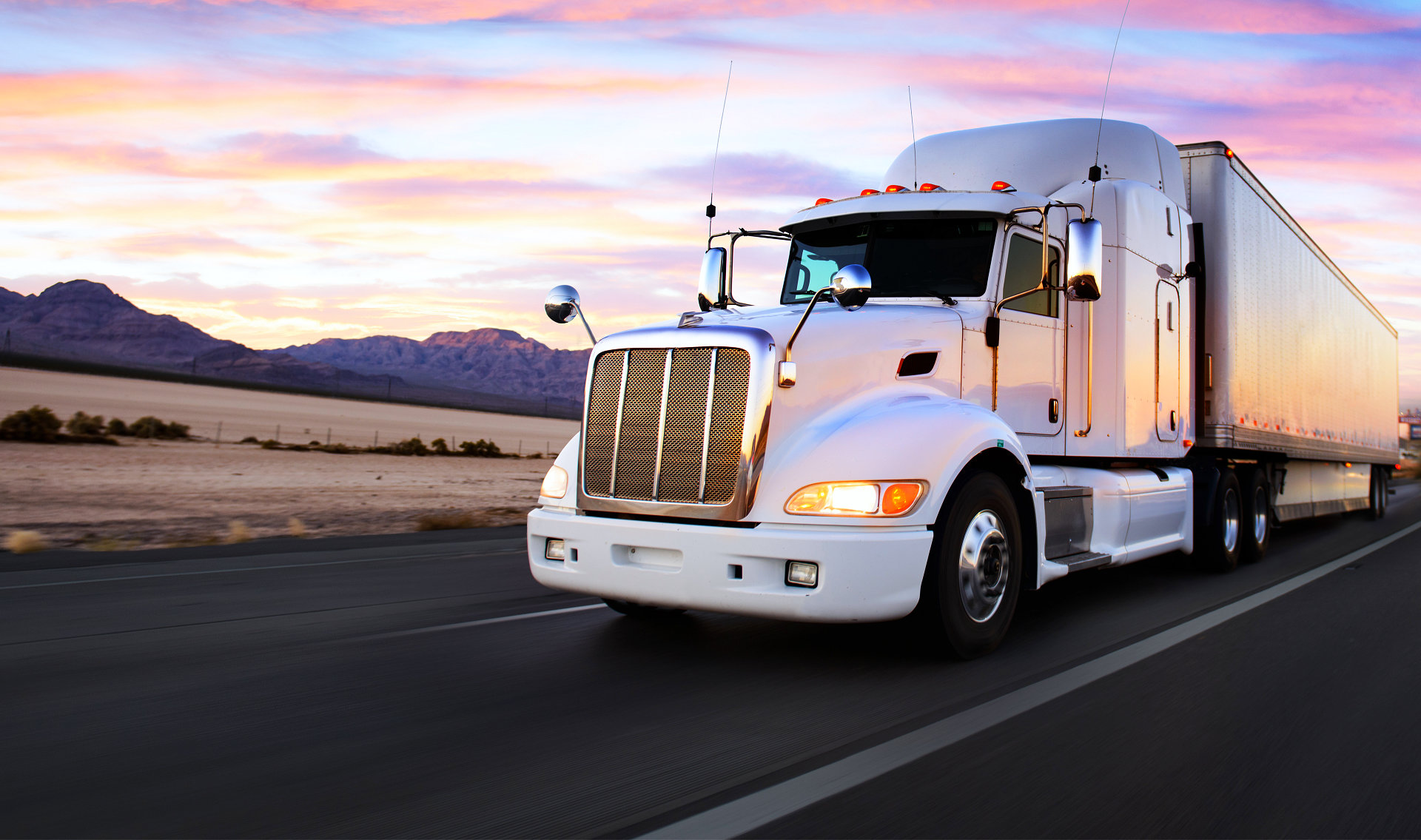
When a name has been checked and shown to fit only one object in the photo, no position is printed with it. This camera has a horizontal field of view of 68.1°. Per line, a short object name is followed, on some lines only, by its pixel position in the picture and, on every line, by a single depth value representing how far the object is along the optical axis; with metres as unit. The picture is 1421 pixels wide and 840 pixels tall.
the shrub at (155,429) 55.72
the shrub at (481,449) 63.50
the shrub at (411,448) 57.67
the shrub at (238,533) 13.64
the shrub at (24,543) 11.91
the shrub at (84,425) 48.75
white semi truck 5.34
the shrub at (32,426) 42.32
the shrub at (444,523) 16.55
